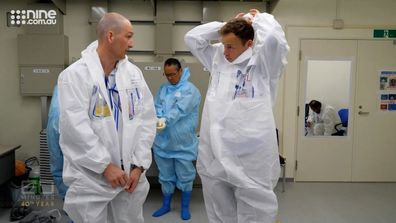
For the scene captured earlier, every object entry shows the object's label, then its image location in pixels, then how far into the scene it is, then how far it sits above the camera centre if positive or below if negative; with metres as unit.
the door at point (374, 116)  3.93 -0.23
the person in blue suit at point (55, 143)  2.20 -0.36
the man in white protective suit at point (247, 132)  1.48 -0.17
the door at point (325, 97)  3.89 +0.01
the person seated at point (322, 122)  3.98 -0.31
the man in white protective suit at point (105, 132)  1.31 -0.16
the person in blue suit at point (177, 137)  2.83 -0.38
